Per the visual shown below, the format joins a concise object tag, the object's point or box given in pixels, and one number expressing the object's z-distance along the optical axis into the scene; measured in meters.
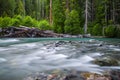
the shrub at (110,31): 13.16
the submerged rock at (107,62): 3.45
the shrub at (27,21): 16.84
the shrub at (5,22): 15.98
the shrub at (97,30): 14.60
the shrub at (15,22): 15.90
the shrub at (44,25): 15.91
